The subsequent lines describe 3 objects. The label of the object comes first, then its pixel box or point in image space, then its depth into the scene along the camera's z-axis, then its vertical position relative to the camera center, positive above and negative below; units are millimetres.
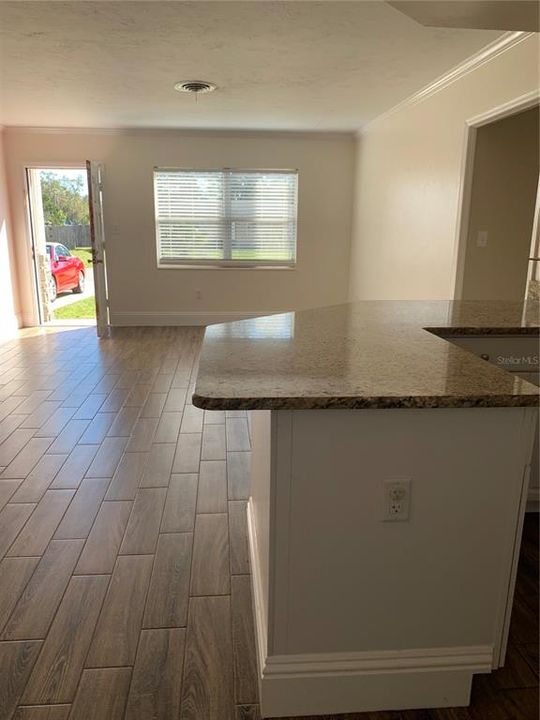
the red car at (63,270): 8484 -583
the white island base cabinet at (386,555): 1309 -810
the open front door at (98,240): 6199 -59
